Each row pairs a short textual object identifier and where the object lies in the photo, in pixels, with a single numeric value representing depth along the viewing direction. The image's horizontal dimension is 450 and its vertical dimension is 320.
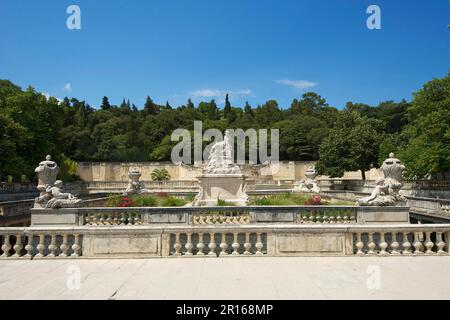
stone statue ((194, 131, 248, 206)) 18.25
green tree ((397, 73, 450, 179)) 26.86
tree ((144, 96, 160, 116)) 84.94
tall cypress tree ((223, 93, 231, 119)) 87.19
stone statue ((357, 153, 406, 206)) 11.78
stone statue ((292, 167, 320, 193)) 25.72
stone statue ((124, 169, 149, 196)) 22.31
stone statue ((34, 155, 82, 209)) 12.05
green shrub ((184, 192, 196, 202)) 21.21
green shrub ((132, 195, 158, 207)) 16.16
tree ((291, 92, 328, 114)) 83.81
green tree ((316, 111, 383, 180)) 43.62
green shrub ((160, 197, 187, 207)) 16.02
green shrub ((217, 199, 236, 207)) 16.01
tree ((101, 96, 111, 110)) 82.81
